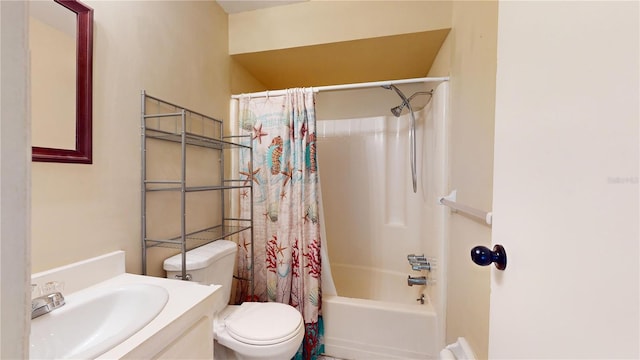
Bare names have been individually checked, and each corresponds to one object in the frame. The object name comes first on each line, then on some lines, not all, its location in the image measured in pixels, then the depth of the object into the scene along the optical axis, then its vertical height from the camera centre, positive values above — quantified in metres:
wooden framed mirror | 0.77 +0.29
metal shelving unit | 1.14 +0.06
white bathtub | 1.53 -0.95
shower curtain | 1.62 -0.21
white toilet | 1.11 -0.71
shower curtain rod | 1.49 +0.58
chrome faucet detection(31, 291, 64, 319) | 0.68 -0.37
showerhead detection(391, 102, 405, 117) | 1.95 +0.53
